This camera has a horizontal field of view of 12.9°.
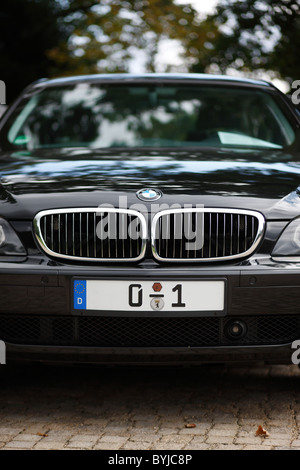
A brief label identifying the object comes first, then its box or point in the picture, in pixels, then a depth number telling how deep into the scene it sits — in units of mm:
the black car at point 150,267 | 5418
